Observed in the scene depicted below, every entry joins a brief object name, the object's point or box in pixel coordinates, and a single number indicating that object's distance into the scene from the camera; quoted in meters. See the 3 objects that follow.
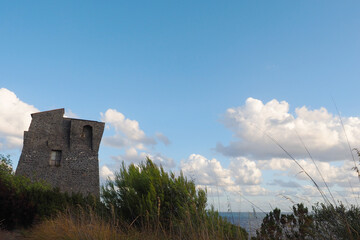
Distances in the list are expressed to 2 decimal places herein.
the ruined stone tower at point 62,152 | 21.42
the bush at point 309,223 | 4.82
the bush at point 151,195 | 7.55
